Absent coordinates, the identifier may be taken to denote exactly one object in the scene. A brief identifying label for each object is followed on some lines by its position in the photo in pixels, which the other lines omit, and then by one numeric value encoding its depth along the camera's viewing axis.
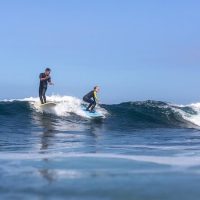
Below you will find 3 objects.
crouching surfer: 24.75
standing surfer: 23.50
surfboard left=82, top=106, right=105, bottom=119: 24.59
